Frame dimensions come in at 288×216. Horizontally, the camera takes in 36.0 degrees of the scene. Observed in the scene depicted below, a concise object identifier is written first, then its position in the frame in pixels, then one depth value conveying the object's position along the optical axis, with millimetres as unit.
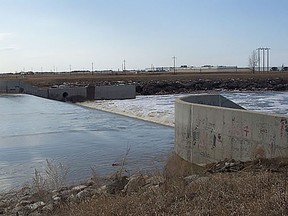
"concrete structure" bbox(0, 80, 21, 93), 57250
